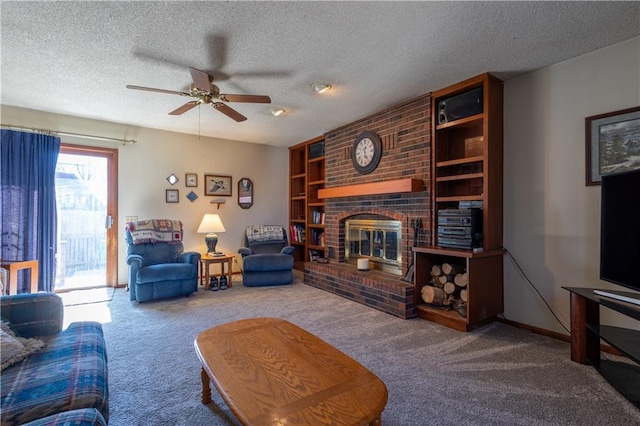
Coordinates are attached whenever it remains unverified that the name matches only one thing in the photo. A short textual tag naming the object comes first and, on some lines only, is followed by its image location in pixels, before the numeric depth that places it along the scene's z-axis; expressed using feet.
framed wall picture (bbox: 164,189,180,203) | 15.48
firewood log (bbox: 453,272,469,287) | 9.55
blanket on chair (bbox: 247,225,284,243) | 17.06
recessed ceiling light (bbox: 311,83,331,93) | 9.80
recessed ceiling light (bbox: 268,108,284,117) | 12.21
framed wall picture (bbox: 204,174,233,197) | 16.69
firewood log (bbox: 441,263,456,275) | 10.08
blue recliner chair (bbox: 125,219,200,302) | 11.80
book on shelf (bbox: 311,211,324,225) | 17.66
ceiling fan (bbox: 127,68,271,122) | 7.99
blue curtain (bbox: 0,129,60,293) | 11.46
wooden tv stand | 5.67
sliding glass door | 13.32
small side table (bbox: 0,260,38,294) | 10.52
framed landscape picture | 7.30
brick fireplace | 10.87
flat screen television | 5.87
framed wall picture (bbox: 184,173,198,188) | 16.05
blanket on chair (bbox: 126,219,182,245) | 13.19
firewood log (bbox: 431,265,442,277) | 10.45
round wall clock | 12.75
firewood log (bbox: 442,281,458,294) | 9.93
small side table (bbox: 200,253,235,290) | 14.06
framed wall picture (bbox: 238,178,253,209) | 17.76
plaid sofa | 3.42
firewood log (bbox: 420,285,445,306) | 10.02
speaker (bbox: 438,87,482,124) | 9.55
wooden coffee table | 3.52
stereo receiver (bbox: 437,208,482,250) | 9.14
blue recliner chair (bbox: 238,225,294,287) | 14.49
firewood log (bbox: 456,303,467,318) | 9.15
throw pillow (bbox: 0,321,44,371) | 4.32
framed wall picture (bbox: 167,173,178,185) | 15.53
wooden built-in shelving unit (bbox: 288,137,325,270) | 17.58
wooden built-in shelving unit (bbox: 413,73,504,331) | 9.09
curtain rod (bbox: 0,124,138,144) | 11.99
